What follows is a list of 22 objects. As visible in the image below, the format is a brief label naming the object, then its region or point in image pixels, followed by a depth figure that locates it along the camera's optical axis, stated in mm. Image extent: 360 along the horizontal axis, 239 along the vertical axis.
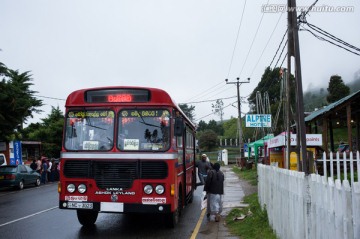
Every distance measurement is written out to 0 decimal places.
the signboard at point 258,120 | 23572
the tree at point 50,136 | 43281
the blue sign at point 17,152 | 32469
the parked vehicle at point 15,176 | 22734
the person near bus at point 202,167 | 18703
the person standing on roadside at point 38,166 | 27814
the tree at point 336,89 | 64500
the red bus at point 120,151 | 8914
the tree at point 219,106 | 135500
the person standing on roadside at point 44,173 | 28422
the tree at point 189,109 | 121625
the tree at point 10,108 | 21859
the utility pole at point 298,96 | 10111
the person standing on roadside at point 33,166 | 27691
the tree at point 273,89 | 61750
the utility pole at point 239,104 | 41344
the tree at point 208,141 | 83625
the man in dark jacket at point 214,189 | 11196
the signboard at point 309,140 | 16750
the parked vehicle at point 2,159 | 26383
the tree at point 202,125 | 115531
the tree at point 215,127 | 116725
